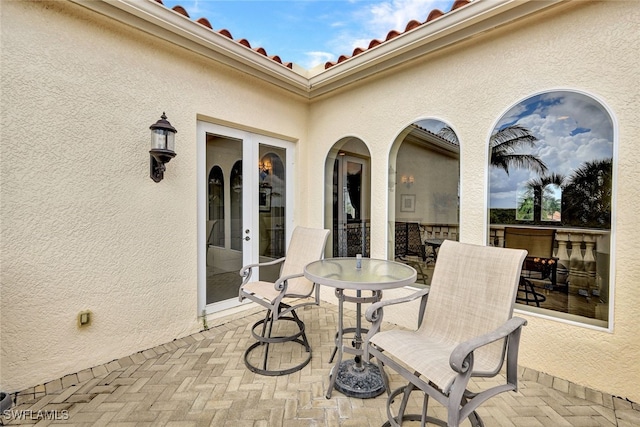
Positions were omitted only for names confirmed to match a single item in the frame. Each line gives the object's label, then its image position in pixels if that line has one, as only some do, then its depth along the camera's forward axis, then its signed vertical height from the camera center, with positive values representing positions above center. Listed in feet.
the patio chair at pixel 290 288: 9.43 -3.05
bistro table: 7.76 -2.65
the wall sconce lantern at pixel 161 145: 10.24 +2.33
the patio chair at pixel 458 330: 5.20 -2.77
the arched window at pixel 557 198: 9.00 +0.48
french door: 12.89 +0.11
